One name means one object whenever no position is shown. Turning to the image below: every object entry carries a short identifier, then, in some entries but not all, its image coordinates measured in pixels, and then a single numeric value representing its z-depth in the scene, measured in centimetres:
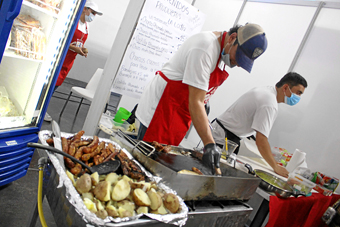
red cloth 206
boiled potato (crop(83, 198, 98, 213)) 87
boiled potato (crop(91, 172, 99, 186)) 99
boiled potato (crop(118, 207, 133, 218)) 90
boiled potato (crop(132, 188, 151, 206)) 98
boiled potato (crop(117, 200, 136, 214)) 96
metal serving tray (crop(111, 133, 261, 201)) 126
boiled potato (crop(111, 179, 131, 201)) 96
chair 420
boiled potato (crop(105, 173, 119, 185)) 105
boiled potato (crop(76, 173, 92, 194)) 93
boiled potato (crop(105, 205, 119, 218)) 89
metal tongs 147
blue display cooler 184
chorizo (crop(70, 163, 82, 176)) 105
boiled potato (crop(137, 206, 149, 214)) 96
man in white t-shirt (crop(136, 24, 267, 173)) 178
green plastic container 299
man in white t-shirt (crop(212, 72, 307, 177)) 264
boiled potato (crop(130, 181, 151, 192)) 108
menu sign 283
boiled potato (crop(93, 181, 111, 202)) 93
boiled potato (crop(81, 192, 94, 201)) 93
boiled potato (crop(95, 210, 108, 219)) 85
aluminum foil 83
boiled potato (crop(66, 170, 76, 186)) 98
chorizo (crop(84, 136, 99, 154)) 120
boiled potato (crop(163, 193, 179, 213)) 107
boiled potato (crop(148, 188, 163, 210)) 102
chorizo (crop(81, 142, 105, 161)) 115
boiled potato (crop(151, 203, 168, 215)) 102
